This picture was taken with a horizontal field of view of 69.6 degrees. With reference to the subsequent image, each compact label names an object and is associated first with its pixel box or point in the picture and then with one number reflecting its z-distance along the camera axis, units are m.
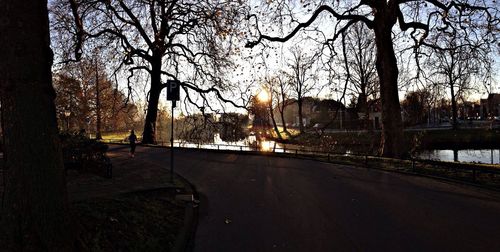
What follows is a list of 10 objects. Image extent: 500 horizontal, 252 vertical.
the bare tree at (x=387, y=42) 15.59
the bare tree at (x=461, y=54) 14.71
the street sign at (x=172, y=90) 10.12
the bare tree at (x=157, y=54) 10.60
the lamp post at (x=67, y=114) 39.68
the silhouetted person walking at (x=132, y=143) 18.68
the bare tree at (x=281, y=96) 54.86
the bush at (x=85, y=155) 11.30
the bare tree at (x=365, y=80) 36.31
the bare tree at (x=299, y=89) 53.78
